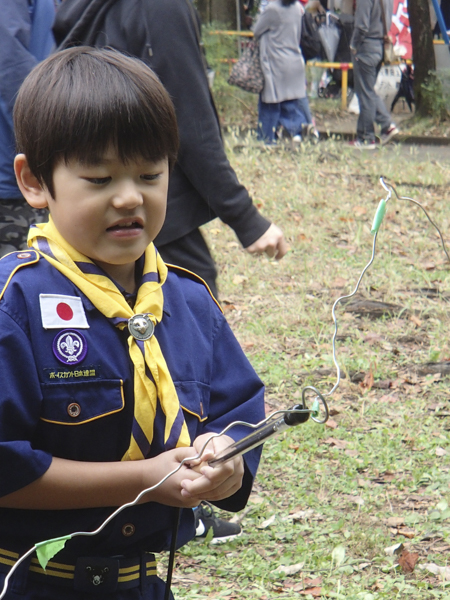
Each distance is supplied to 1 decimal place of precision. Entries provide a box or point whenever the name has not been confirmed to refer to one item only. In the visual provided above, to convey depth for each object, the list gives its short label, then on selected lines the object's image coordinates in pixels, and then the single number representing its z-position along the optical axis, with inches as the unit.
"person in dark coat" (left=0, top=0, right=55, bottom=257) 213.3
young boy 99.5
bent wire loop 86.3
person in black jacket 173.0
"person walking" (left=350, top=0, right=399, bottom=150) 733.6
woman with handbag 747.1
